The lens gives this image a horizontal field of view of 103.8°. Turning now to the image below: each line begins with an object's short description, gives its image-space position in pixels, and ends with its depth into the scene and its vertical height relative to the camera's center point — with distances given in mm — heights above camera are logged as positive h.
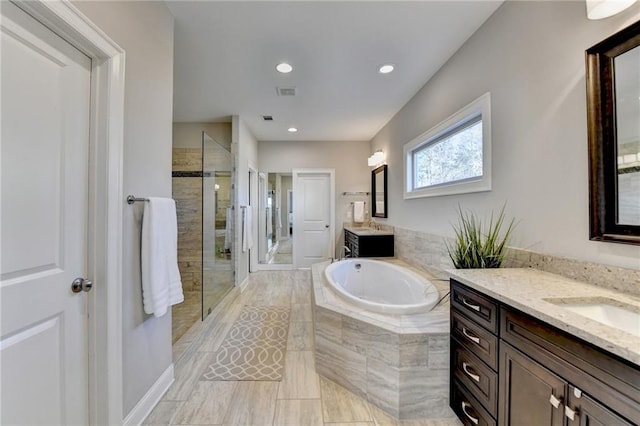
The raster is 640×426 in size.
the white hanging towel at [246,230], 3990 -243
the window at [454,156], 1889 +581
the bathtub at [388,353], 1502 -889
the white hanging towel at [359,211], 4852 +70
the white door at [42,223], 884 -30
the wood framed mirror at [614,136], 1000 +331
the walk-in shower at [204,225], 2873 -142
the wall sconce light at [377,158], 4145 +952
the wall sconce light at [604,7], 992 +838
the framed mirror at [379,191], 4113 +410
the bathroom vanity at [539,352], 693 -486
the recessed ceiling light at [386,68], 2396 +1421
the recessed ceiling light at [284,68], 2347 +1409
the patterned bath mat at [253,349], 1881 -1177
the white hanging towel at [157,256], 1423 -244
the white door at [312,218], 5078 -66
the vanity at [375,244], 3643 -432
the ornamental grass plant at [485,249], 1553 -217
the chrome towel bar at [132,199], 1339 +88
